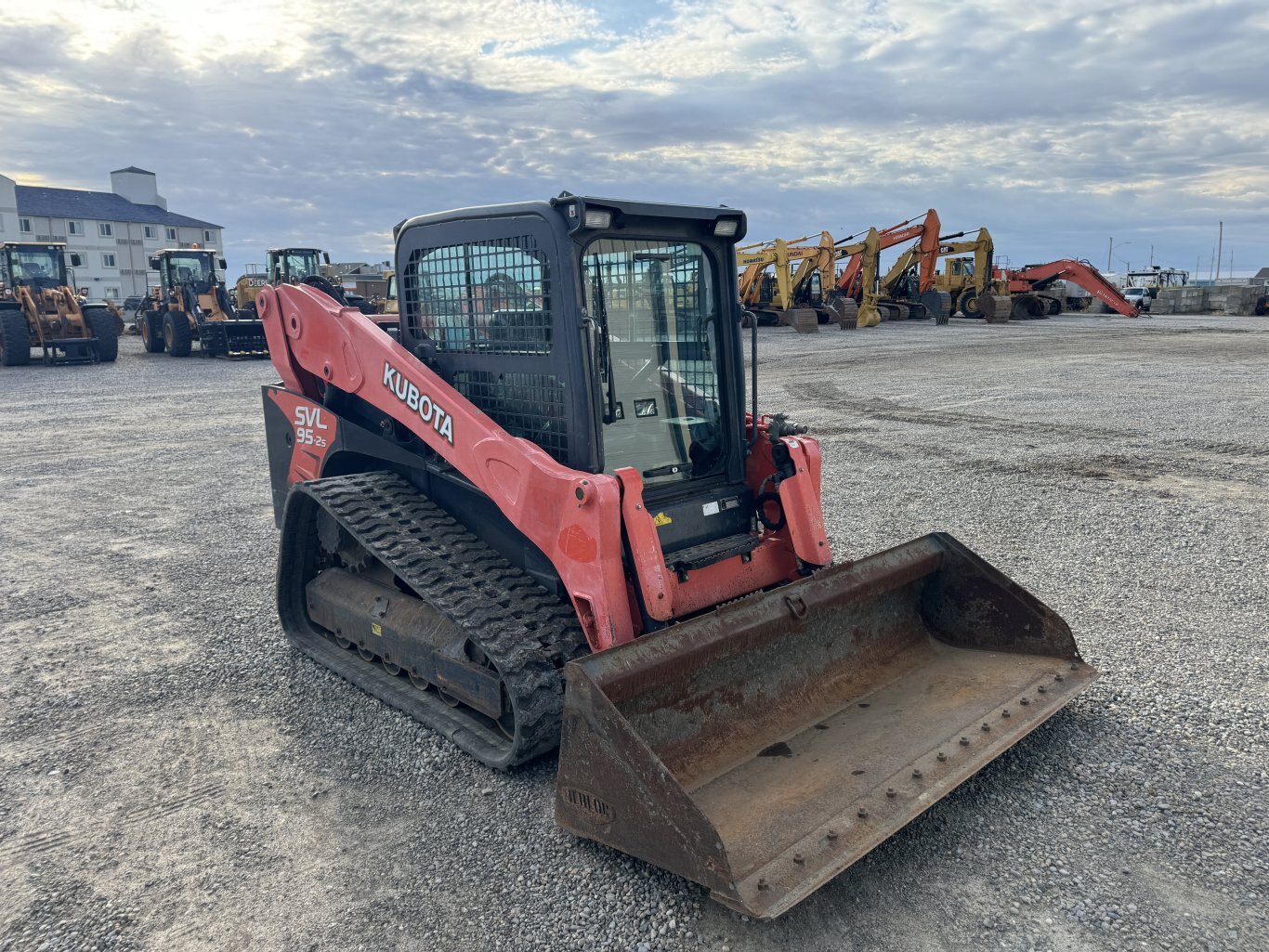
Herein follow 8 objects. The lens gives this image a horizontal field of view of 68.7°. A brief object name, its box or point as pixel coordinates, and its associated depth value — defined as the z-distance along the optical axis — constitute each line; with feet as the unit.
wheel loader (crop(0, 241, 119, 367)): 69.05
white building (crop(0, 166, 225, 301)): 214.48
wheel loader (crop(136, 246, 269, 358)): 75.15
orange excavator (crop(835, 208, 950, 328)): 107.76
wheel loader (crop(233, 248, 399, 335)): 77.51
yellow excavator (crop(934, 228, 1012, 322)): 114.52
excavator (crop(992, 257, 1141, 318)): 116.78
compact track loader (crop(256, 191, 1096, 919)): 10.57
